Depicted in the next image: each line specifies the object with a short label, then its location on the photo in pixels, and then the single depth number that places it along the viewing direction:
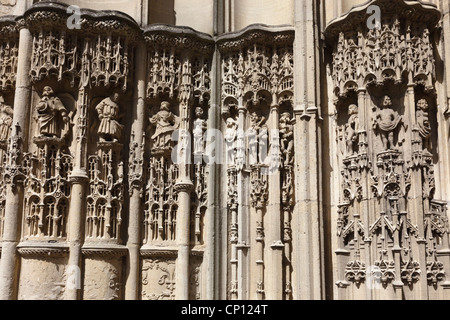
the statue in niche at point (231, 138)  9.65
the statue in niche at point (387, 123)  8.61
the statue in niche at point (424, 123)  8.53
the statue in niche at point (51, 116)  9.05
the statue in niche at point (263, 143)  9.45
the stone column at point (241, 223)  9.00
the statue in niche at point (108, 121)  9.20
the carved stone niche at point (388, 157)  8.12
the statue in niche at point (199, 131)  9.67
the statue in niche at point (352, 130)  8.86
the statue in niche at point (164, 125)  9.51
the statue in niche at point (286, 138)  9.31
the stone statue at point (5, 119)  9.27
